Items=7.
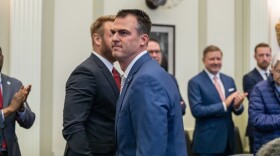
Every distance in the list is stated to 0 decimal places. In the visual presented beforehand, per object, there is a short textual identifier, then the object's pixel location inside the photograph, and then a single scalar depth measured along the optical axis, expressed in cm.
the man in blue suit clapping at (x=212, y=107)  673
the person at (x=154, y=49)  586
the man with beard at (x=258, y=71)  750
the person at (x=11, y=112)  490
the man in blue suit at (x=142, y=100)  290
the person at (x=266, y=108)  527
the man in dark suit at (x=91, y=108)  368
